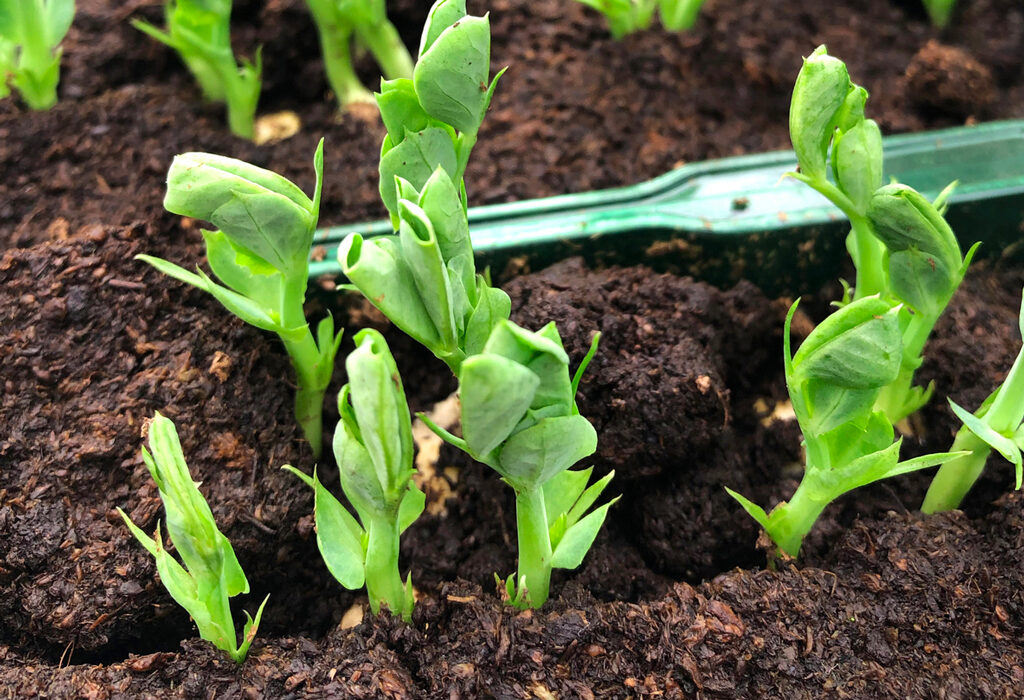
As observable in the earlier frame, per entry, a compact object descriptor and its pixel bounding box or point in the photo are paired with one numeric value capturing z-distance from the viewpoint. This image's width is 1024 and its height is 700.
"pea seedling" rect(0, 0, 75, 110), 0.19
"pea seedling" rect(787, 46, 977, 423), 0.15
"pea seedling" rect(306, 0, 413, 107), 0.21
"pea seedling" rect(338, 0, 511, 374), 0.14
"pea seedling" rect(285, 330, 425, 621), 0.13
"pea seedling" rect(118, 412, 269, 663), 0.14
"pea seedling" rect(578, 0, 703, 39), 0.22
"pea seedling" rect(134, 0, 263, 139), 0.20
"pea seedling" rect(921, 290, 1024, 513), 0.15
